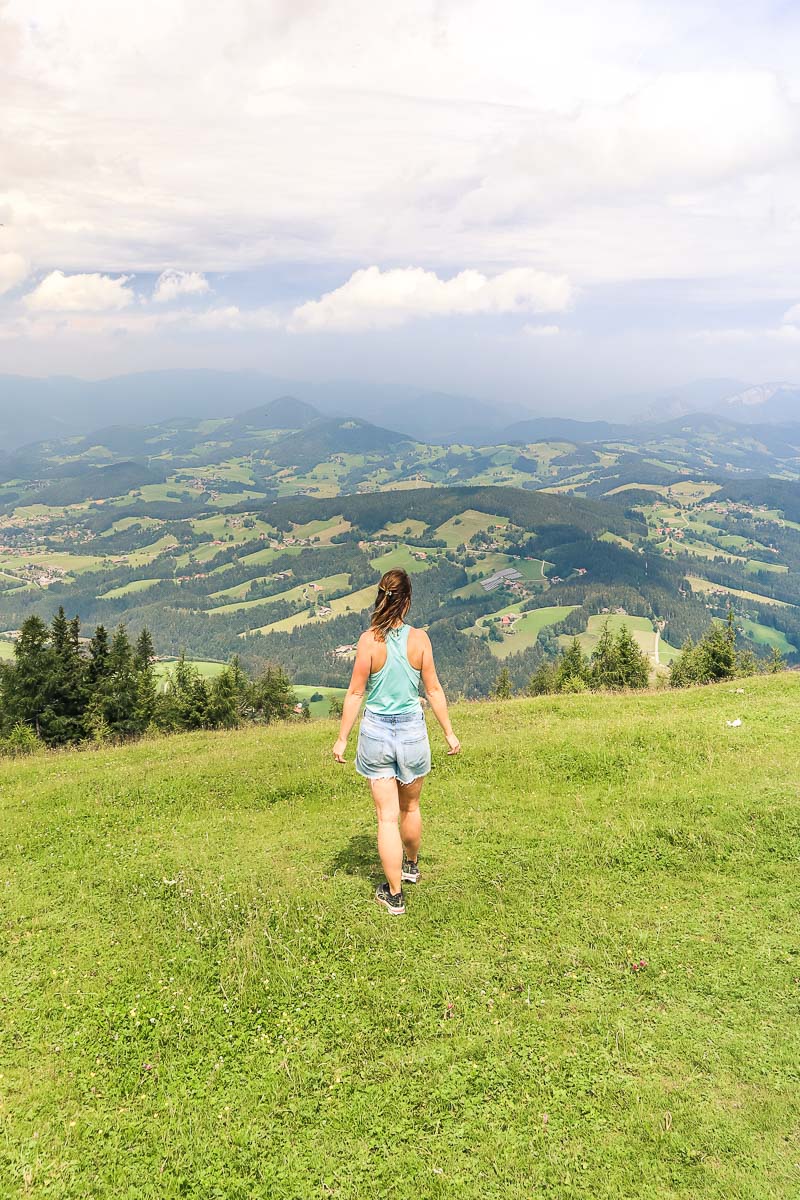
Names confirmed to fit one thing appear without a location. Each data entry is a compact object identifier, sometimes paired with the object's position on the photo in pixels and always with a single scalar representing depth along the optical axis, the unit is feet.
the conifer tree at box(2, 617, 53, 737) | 130.93
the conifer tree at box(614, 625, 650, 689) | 171.94
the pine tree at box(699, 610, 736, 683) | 149.89
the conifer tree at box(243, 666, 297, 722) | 188.85
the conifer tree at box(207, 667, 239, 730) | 147.84
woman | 25.39
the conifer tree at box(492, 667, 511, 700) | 182.39
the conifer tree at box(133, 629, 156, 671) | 169.76
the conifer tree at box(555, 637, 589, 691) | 181.96
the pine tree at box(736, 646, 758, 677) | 189.37
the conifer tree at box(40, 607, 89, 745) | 134.51
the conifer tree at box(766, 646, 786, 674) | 193.70
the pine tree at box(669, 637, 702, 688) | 172.86
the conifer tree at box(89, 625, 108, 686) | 144.36
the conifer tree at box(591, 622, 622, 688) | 173.47
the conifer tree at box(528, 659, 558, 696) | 199.79
